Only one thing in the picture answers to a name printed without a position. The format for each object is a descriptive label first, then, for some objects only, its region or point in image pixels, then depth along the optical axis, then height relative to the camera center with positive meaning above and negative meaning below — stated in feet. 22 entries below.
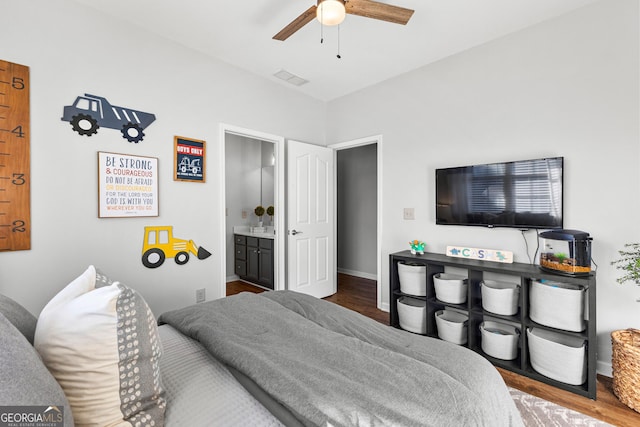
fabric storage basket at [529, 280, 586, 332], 6.60 -2.22
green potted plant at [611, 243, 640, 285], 6.28 -1.21
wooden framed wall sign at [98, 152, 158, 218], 7.84 +0.74
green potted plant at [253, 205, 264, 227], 16.38 -0.04
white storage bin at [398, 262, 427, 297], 9.36 -2.19
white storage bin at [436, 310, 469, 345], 8.43 -3.49
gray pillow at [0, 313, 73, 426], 1.82 -1.11
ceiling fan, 5.63 +4.21
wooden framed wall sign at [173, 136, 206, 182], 9.20 +1.69
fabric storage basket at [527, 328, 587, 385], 6.50 -3.37
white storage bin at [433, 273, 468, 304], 8.62 -2.37
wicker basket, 5.93 -3.29
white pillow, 2.49 -1.27
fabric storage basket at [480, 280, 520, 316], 7.68 -2.37
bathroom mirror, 16.60 +2.07
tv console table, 6.42 -2.63
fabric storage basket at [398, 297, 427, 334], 9.22 -3.37
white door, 12.23 -0.40
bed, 2.52 -1.85
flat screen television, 7.76 +0.47
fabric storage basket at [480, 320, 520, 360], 7.57 -3.49
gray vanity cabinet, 13.51 -2.39
